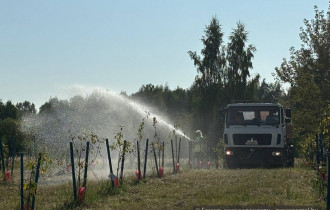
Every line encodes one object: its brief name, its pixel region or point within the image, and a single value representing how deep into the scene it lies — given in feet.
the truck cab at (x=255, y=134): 88.89
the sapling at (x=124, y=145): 61.00
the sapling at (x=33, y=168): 38.11
